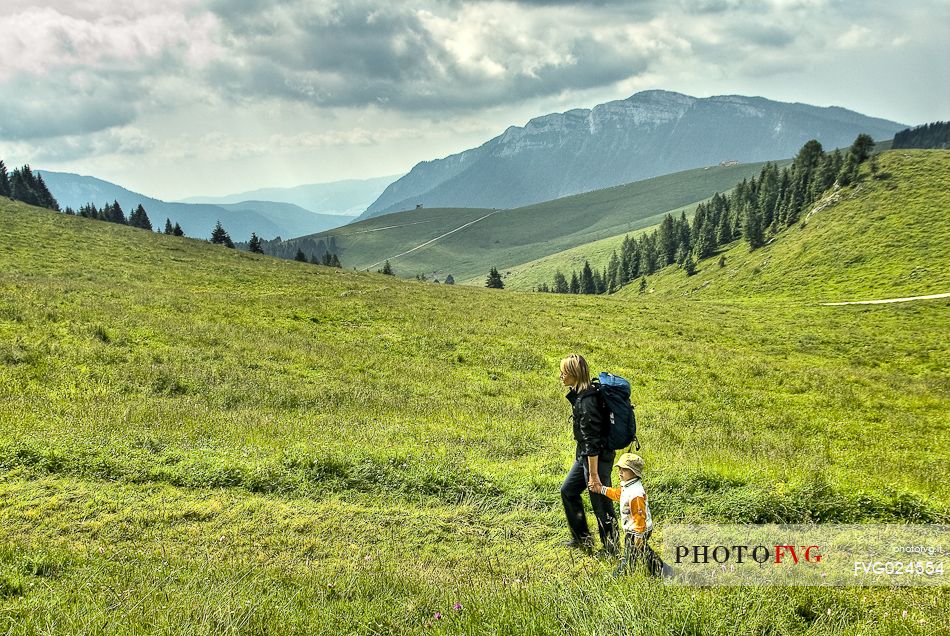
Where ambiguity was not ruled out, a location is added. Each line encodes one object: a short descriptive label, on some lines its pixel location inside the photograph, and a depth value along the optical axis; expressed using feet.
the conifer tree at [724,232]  382.16
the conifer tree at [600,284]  452.76
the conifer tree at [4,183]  304.24
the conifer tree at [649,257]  424.46
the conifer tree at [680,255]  393.70
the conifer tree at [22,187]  305.94
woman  19.95
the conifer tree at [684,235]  407.64
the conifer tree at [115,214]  362.25
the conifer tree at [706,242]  371.35
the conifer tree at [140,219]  342.85
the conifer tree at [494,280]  357.88
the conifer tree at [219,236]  312.29
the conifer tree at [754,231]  315.37
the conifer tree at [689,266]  346.97
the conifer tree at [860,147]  287.48
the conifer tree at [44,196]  333.89
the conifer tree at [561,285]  427.78
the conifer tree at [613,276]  437.99
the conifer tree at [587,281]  420.36
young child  16.24
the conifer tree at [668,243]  417.28
